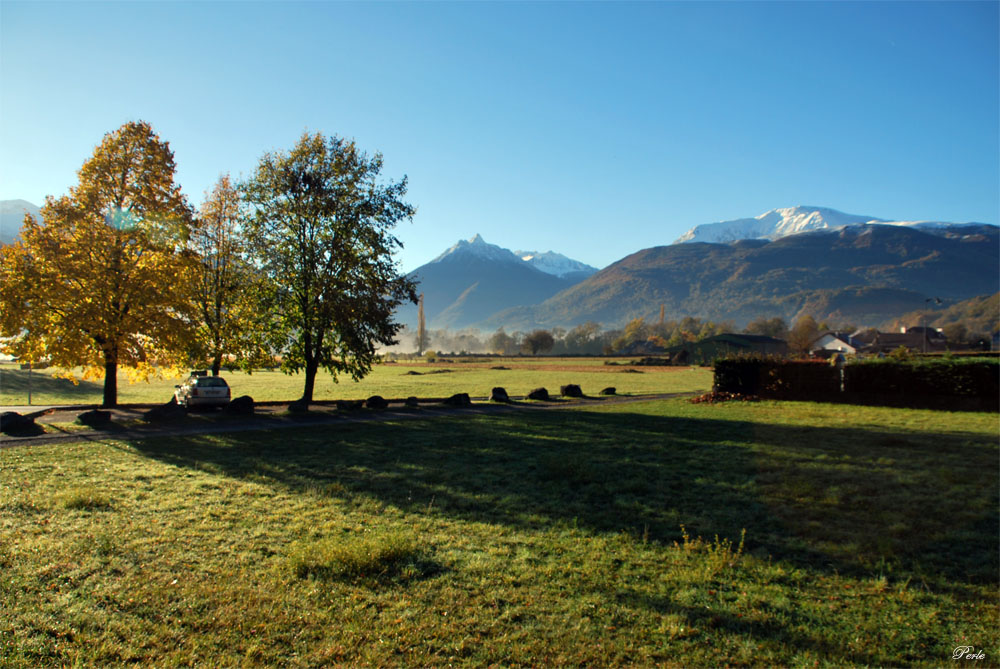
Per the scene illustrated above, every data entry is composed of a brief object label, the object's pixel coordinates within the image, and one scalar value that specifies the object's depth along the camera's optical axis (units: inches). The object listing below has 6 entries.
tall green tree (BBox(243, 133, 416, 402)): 955.3
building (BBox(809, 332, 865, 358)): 4931.4
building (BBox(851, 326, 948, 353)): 4190.5
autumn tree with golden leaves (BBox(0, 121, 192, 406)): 740.0
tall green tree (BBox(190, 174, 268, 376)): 965.2
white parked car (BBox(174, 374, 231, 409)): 915.4
